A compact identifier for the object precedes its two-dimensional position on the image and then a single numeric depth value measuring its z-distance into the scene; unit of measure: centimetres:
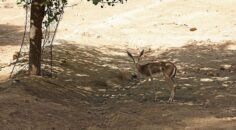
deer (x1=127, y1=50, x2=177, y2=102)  1370
